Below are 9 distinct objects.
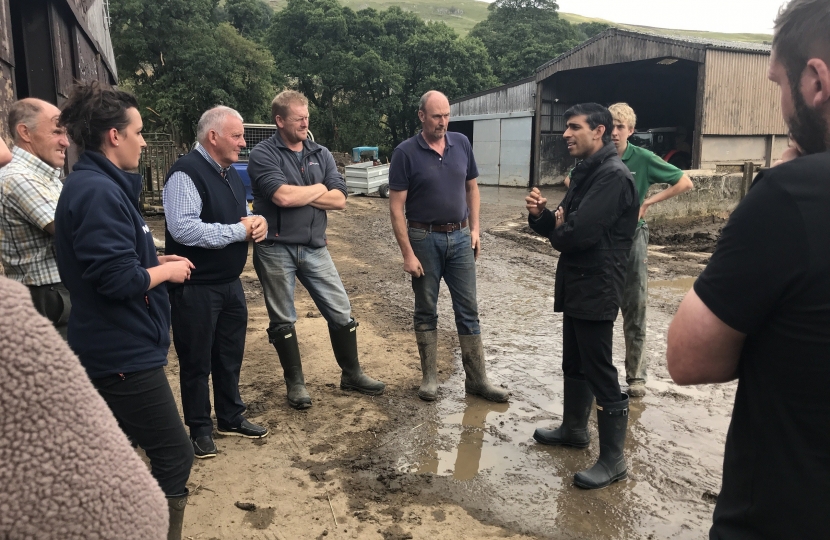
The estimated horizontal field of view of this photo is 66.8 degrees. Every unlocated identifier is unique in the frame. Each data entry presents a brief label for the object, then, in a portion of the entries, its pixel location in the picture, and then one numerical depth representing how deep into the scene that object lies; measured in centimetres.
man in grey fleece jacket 452
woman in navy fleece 244
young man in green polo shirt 481
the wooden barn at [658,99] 1908
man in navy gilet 367
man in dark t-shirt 129
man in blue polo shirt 473
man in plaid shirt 314
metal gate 1448
